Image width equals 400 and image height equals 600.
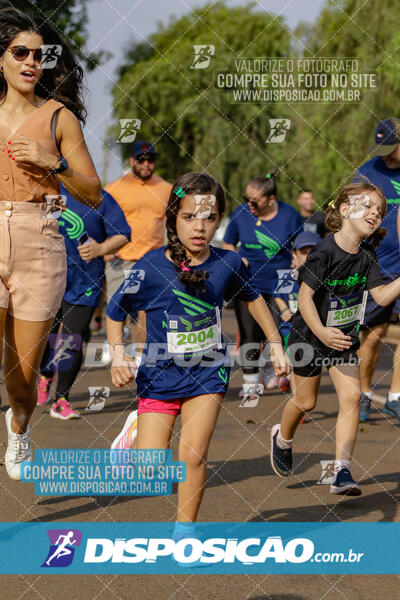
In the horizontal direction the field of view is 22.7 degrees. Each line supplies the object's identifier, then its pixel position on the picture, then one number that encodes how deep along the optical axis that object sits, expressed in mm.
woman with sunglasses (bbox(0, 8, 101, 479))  4320
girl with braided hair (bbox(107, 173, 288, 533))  4457
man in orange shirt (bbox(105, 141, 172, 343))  9633
